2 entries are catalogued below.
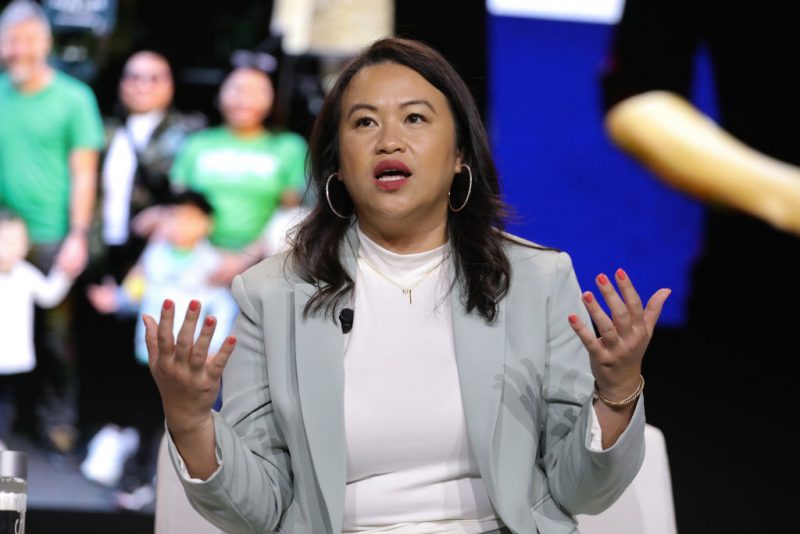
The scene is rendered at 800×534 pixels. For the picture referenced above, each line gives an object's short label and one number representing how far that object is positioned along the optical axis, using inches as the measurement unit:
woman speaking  268.1
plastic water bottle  261.7
